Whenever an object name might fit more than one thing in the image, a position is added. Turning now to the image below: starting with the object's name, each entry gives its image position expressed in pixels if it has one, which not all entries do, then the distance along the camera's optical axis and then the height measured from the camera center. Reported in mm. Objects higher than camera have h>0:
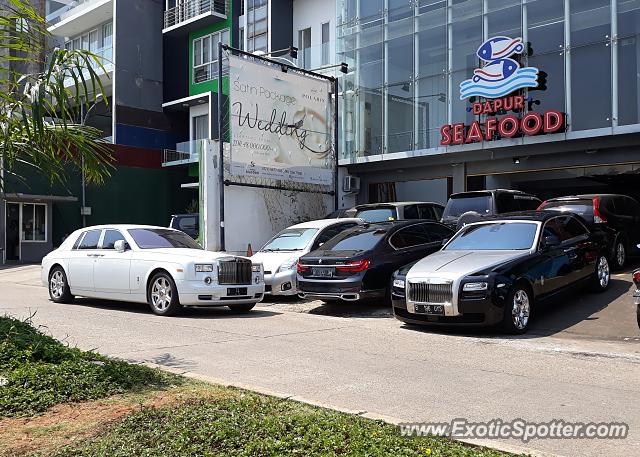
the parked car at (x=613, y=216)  14180 +369
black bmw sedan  12156 -484
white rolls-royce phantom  11320 -666
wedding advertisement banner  19500 +3534
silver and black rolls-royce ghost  9617 -614
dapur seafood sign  19594 +4265
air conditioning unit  25562 +1970
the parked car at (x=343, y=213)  18031 +593
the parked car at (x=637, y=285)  8619 -716
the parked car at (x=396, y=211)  16719 +591
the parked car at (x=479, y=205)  15492 +694
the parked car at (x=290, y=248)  13838 -310
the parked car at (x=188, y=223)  22859 +430
